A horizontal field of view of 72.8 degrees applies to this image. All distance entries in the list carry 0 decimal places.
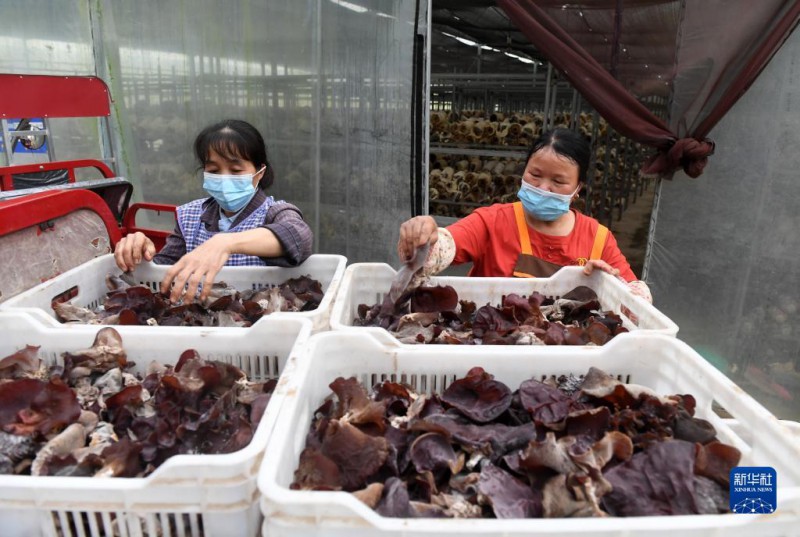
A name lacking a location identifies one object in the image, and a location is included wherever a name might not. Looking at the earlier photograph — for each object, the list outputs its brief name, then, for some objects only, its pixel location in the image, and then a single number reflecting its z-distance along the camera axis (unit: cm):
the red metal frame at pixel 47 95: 335
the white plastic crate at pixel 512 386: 83
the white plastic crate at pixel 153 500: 90
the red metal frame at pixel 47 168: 327
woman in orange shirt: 231
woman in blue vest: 212
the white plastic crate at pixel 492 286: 195
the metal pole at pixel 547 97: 634
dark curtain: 337
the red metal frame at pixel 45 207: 185
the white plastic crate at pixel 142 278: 179
